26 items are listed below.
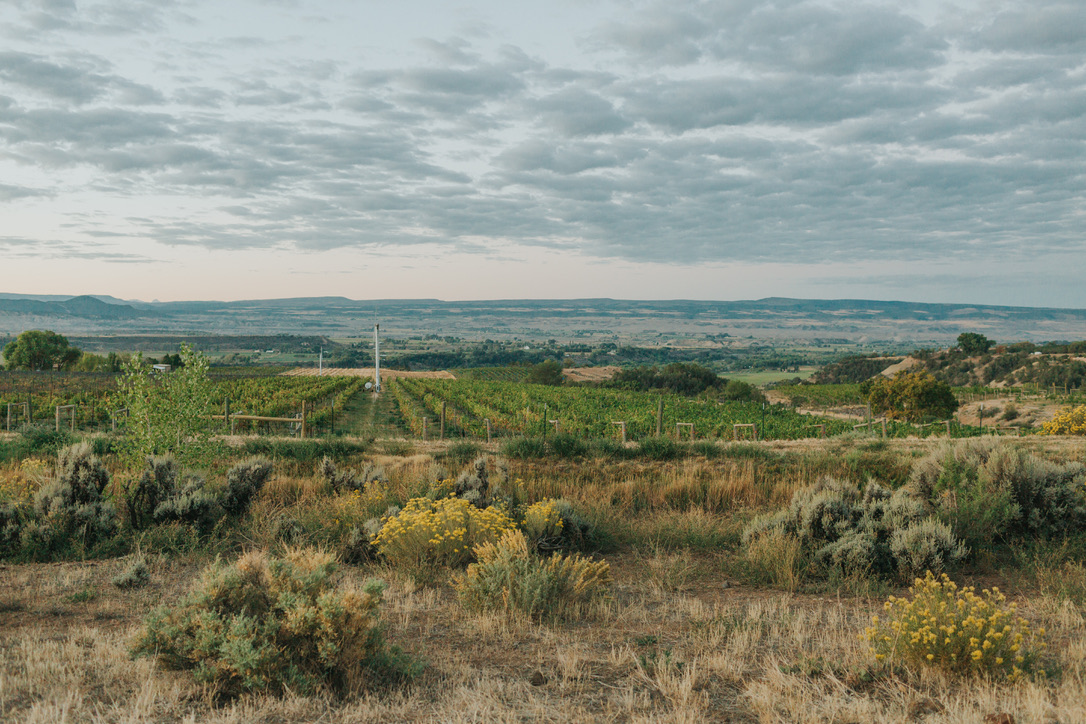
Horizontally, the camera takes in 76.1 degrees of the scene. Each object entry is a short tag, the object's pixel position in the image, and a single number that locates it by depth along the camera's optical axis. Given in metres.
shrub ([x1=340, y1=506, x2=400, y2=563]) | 8.98
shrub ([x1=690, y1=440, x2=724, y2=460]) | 17.70
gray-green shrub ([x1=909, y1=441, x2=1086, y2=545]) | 9.40
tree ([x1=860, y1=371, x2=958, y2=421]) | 45.00
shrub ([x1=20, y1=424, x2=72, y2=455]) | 16.88
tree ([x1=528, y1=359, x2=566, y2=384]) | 95.19
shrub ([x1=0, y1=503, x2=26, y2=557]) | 8.87
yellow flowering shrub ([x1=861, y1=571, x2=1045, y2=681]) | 4.72
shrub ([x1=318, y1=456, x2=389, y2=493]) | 12.56
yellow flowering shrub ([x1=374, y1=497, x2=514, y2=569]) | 8.33
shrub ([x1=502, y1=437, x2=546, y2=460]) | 17.33
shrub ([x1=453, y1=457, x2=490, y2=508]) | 10.78
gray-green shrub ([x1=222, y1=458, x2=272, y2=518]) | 10.87
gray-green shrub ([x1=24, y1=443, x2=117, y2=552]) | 8.99
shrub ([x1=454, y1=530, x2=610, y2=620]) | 6.49
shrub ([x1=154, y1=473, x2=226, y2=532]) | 9.71
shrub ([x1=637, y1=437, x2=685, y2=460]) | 17.47
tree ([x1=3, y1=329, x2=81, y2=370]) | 96.94
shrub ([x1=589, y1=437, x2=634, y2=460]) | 17.56
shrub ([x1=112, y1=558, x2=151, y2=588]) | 7.28
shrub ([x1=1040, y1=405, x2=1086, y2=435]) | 25.38
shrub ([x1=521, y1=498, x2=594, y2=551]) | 9.41
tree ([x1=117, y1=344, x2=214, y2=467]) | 12.13
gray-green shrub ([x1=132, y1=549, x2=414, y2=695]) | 4.64
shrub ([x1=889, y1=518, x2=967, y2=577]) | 8.01
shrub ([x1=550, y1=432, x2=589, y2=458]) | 17.53
